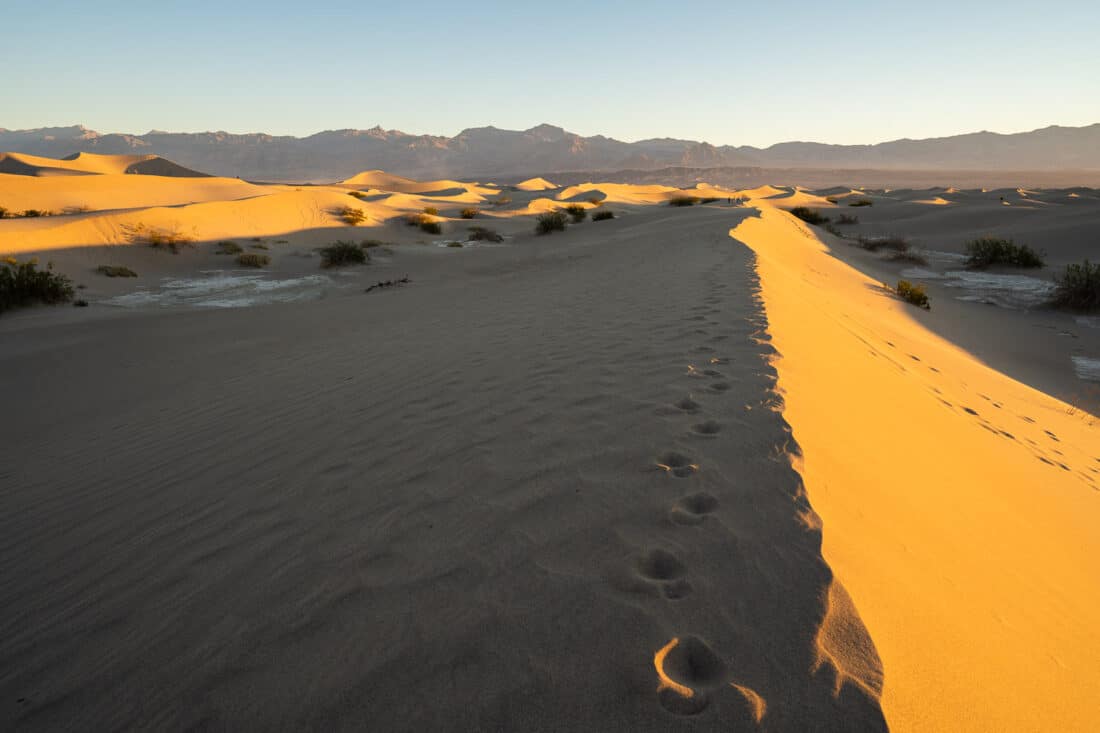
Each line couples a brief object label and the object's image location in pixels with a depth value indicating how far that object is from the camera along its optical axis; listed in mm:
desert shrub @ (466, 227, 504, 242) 21109
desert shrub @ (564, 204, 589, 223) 25516
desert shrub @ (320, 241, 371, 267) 15898
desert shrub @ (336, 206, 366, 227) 21641
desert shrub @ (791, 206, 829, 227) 25328
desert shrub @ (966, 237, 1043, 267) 13758
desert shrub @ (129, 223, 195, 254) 15805
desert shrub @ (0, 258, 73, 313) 10008
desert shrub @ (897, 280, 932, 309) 9953
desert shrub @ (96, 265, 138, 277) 13633
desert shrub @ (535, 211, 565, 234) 22141
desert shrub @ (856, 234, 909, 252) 17594
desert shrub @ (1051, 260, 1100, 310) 9828
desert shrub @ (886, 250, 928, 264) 15734
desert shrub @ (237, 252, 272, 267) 15636
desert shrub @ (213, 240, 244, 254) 16469
